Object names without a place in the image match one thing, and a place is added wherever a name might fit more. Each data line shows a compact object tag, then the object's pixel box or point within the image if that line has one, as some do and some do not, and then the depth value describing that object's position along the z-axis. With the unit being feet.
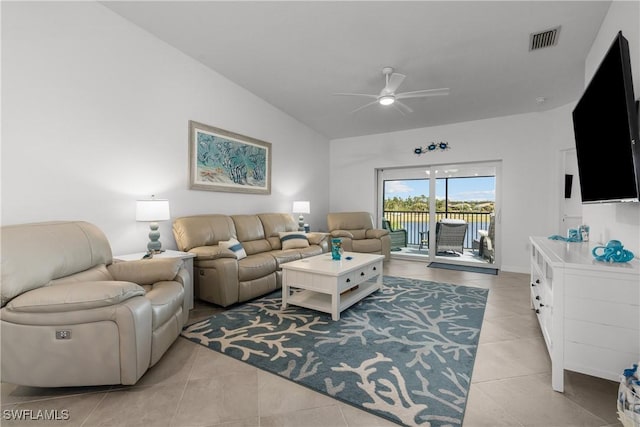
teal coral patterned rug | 5.27
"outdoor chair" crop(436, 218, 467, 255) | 17.90
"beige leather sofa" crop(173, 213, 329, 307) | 9.69
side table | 8.90
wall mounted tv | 5.14
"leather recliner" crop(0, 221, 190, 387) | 4.97
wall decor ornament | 17.97
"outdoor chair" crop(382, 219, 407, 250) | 20.27
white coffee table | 8.84
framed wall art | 11.91
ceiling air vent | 8.74
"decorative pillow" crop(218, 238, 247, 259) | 10.62
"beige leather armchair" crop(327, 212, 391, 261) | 17.28
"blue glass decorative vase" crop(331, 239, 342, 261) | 10.57
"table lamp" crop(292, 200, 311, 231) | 16.69
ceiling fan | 10.39
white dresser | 4.86
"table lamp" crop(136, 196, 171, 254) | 9.01
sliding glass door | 17.35
